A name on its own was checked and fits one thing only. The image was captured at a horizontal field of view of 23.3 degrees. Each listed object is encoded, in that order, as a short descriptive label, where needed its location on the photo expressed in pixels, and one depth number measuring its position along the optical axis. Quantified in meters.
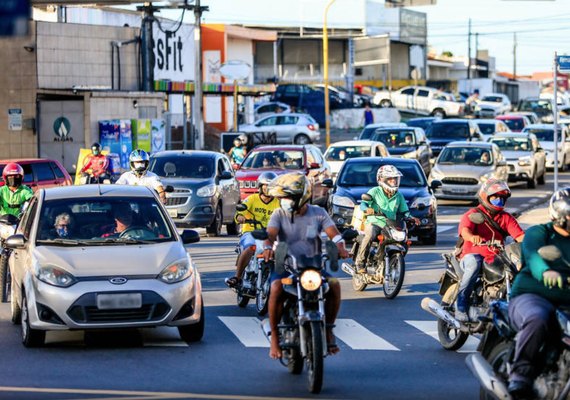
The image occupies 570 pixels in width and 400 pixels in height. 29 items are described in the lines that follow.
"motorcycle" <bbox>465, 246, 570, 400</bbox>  8.64
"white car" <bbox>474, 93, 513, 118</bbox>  80.31
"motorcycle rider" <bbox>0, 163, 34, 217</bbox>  17.88
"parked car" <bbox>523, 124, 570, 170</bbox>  50.72
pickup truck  78.00
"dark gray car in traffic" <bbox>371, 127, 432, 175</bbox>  41.28
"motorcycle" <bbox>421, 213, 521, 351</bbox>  12.20
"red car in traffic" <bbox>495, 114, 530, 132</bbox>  58.62
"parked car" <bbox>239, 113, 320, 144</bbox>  61.78
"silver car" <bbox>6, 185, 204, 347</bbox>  12.41
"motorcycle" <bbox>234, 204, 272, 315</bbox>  15.14
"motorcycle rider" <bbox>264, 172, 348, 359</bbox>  10.97
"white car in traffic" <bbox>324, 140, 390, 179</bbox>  37.53
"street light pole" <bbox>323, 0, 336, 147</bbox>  54.19
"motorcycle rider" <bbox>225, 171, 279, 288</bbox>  15.81
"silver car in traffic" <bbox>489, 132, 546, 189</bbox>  42.81
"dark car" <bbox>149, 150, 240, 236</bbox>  27.08
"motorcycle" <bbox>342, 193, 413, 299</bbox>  17.41
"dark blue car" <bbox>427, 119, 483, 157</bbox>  46.66
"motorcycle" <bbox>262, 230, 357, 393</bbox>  10.38
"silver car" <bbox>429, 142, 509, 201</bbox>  35.28
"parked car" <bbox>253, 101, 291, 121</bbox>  69.62
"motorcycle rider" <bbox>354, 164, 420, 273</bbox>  17.80
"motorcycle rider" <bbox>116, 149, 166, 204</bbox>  20.92
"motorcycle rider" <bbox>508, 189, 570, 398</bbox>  8.66
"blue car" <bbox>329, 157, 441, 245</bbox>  25.25
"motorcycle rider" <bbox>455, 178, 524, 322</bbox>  12.39
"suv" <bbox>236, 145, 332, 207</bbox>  31.06
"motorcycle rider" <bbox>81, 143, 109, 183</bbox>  29.92
